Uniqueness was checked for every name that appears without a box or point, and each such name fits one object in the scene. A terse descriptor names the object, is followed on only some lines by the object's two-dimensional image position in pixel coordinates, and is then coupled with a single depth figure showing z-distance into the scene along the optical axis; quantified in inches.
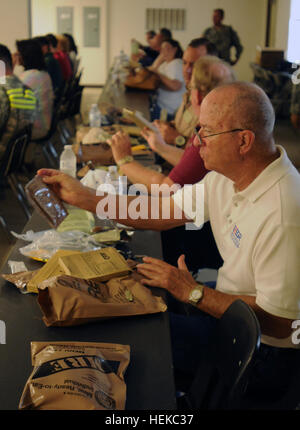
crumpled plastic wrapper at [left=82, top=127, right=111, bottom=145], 146.2
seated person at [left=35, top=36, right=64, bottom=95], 263.9
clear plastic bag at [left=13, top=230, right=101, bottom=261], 75.6
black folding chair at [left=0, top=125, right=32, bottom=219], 160.7
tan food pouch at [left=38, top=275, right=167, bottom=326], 58.3
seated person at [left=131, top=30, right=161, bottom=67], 351.6
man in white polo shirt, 63.1
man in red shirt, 109.6
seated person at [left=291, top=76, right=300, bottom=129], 320.4
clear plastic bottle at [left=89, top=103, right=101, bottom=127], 173.8
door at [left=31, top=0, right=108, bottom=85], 536.1
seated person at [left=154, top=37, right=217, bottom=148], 152.2
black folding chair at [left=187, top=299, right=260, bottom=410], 52.4
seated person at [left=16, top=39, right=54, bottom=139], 215.0
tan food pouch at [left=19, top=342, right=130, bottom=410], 45.4
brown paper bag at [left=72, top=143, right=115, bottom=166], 127.4
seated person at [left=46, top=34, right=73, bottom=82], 299.4
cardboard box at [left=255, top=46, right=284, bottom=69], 423.5
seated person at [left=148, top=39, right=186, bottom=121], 245.8
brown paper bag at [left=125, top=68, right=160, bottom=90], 254.1
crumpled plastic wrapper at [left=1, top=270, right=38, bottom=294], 67.6
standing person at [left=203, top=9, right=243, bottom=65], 457.1
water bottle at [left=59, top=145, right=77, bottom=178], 115.9
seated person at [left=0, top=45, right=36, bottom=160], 182.4
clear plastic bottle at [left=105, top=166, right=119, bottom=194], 102.0
